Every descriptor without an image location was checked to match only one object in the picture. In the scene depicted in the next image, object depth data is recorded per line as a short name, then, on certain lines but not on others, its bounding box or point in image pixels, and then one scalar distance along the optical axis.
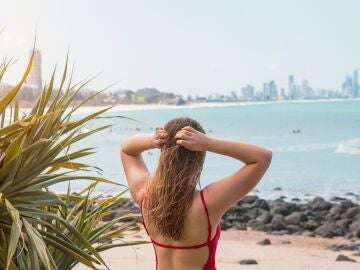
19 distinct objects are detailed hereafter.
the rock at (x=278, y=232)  15.76
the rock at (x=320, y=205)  20.03
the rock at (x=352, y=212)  18.44
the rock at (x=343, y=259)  11.49
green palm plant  3.74
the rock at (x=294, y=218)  17.30
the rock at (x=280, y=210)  18.74
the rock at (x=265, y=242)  13.86
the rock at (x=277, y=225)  16.30
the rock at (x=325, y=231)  15.64
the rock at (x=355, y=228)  15.65
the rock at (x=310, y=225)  16.64
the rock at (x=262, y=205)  19.70
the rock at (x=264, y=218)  17.17
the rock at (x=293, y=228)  16.17
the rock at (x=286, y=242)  14.43
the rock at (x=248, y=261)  10.40
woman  3.27
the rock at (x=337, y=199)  23.41
